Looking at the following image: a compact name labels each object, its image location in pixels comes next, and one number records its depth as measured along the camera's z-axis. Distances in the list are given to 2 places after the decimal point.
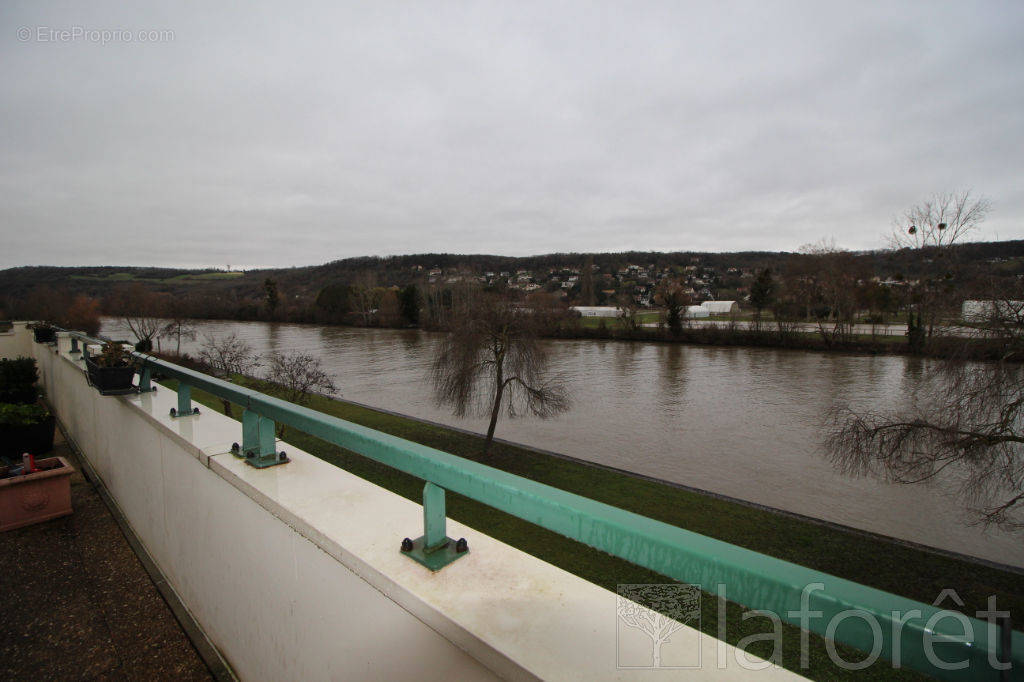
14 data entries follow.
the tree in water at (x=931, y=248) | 21.28
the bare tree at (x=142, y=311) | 34.50
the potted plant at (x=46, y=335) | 6.60
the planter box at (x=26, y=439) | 4.71
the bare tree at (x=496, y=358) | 14.03
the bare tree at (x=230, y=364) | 17.75
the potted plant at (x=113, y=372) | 3.28
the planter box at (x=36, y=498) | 3.45
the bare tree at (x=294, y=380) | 14.10
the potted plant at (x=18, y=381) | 5.78
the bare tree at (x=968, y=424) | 7.12
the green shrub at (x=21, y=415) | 4.70
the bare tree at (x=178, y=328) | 33.43
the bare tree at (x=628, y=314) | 42.62
